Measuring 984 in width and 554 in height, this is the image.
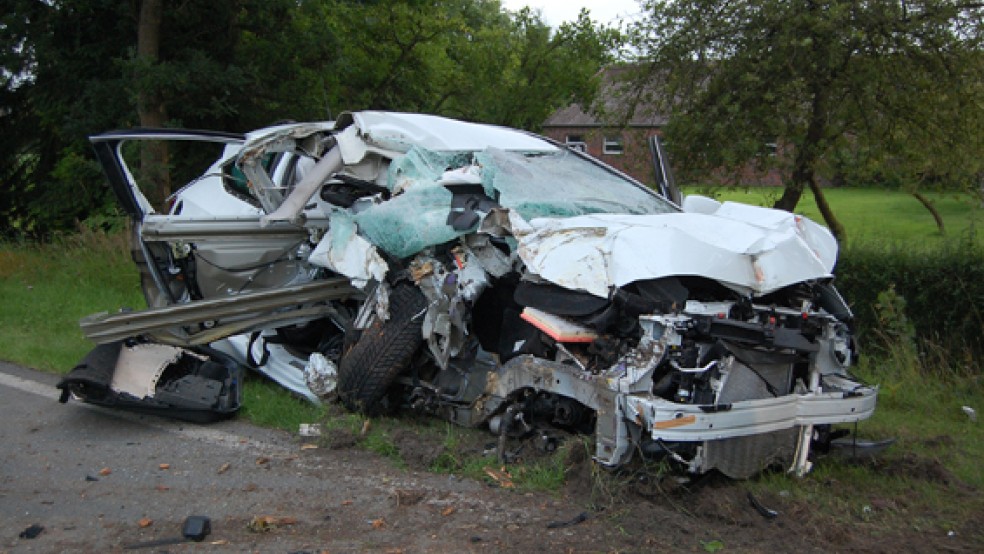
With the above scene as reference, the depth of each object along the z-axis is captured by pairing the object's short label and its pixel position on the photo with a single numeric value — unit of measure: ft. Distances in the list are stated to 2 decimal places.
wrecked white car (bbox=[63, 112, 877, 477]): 13.78
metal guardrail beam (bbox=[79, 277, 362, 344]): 18.39
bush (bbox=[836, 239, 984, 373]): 24.57
